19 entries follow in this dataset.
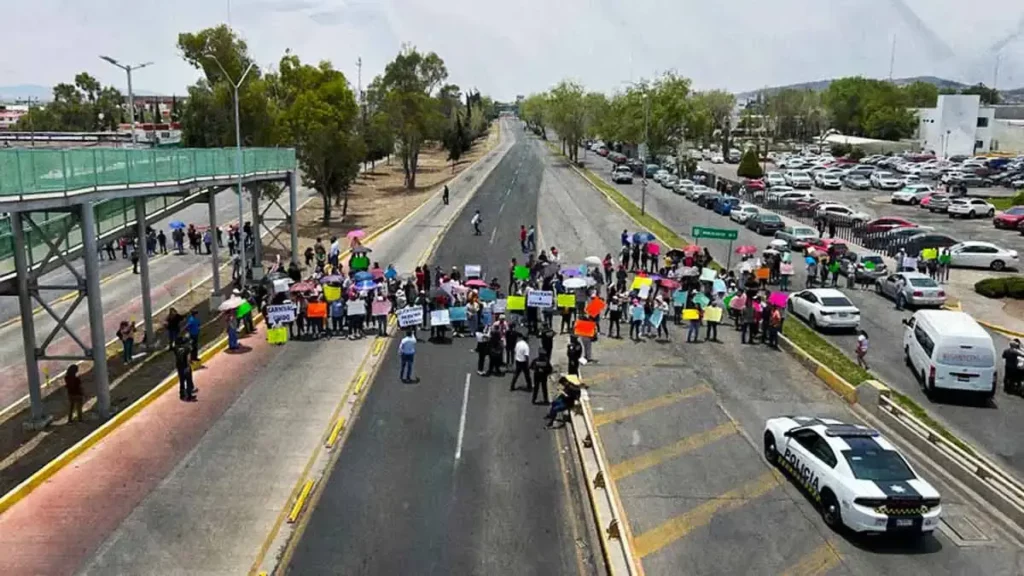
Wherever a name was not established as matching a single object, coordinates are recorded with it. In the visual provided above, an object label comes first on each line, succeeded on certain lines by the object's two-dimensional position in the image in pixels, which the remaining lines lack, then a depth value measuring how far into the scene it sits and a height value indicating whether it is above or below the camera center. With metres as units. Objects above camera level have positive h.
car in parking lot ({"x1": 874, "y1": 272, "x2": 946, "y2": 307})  33.62 -5.96
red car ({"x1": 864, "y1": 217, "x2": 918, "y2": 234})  51.00 -5.12
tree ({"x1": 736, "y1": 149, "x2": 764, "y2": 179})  89.06 -3.24
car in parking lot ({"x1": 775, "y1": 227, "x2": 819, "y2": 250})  47.41 -5.49
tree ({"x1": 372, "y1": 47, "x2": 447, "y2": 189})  84.25 +3.58
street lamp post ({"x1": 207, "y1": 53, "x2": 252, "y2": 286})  34.00 -1.44
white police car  14.70 -6.05
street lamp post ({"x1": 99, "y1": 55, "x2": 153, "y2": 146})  40.16 +2.76
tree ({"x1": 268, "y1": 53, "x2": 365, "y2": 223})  59.22 +0.63
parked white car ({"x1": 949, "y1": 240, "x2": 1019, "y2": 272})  42.91 -5.80
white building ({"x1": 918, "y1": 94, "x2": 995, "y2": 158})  132.12 +1.92
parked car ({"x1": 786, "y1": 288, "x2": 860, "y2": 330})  30.50 -6.11
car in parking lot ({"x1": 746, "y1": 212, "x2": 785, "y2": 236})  53.69 -5.39
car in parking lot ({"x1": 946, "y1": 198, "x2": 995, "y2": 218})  62.28 -5.04
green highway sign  34.81 -3.92
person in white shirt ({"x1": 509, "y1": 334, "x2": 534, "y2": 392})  23.56 -6.12
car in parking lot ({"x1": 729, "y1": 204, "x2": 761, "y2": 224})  57.88 -5.15
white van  22.88 -5.80
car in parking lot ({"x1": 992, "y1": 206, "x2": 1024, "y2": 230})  56.45 -5.19
